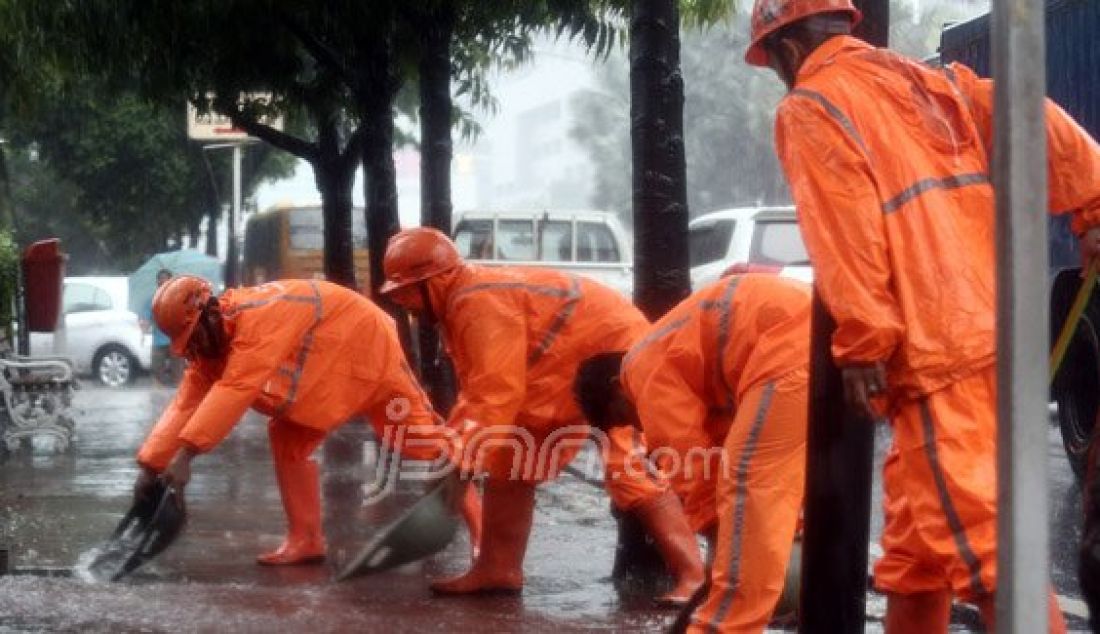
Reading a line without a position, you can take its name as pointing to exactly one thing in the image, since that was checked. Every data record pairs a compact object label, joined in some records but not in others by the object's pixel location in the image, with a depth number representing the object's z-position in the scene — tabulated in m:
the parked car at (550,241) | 22.95
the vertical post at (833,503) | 5.35
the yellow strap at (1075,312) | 4.87
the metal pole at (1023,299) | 3.40
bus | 32.47
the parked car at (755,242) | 17.08
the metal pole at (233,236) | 38.22
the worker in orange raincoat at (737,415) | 5.85
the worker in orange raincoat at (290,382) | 8.43
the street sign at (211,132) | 32.69
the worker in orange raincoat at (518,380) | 7.56
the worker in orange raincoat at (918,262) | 4.57
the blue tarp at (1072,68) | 12.50
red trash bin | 16.52
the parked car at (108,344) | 31.70
